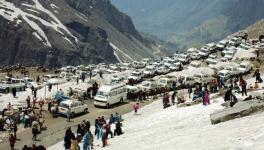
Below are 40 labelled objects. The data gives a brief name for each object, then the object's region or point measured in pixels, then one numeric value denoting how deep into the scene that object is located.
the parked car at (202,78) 80.09
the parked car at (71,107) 59.22
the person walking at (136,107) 57.75
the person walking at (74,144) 35.38
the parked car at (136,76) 86.34
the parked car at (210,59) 104.07
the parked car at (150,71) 92.96
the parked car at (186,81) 77.00
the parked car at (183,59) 111.63
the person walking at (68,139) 38.41
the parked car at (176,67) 98.75
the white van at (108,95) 64.63
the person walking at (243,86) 48.20
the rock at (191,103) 50.18
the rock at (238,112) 34.06
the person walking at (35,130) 48.31
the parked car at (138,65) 115.62
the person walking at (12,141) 45.09
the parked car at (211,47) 124.82
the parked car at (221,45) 126.22
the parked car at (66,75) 100.43
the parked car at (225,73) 80.82
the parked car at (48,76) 102.58
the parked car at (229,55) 106.50
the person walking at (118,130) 43.27
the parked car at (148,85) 74.94
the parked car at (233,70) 82.66
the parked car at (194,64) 100.39
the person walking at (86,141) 35.69
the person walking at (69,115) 57.84
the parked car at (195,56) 116.81
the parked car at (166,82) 76.25
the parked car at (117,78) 86.88
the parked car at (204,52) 116.81
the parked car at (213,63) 97.91
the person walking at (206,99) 46.44
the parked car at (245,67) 84.64
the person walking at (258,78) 60.93
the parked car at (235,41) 126.56
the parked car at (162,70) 96.29
